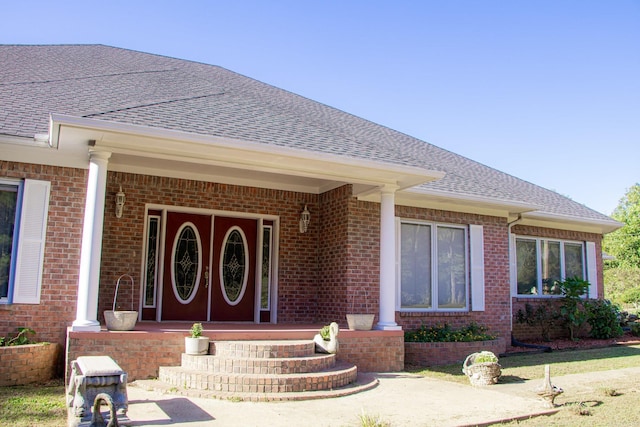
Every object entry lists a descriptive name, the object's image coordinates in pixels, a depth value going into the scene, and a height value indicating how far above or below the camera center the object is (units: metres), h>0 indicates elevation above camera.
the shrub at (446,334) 10.37 -0.80
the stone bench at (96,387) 4.97 -0.94
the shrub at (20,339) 7.52 -0.77
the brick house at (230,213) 7.95 +1.45
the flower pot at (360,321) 9.04 -0.50
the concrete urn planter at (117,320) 7.49 -0.47
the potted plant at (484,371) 7.83 -1.10
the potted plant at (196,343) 7.46 -0.75
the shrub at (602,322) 13.84 -0.65
